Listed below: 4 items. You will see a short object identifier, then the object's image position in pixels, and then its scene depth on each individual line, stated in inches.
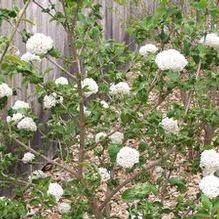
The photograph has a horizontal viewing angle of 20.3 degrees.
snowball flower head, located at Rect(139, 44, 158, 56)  135.1
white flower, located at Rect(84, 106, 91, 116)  138.5
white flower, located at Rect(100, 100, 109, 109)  141.3
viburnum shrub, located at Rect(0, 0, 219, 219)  115.0
